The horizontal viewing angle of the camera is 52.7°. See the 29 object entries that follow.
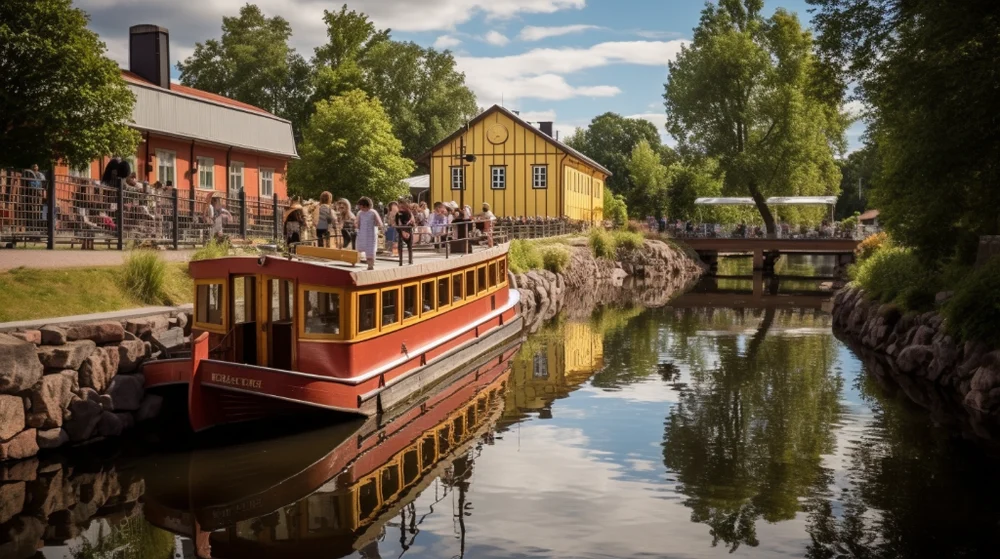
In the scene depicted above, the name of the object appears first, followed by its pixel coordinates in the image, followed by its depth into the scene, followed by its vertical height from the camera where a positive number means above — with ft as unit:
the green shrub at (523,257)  115.34 -2.69
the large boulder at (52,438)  41.83 -8.55
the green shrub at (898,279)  72.84 -3.63
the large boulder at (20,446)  40.37 -8.63
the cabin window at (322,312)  47.85 -3.77
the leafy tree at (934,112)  60.75 +7.86
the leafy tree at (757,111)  183.83 +22.97
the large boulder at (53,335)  43.42 -4.40
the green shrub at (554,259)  129.39 -3.19
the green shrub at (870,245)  124.77 -1.36
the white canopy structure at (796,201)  206.59 +6.92
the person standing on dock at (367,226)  56.44 +0.43
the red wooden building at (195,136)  93.91 +9.96
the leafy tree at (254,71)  206.39 +33.43
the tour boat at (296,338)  45.06 -5.09
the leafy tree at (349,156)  151.43 +11.75
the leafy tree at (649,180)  254.47 +14.01
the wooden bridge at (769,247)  181.78 -2.32
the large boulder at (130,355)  46.91 -5.72
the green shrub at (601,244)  159.43 -1.56
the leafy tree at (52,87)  65.31 +9.59
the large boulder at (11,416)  39.70 -7.28
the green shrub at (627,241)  170.71 -1.16
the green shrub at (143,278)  54.19 -2.42
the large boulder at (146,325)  48.83 -4.53
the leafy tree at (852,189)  344.90 +16.72
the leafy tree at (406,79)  199.62 +34.39
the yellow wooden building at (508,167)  167.63 +11.14
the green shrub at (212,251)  60.95 -1.08
